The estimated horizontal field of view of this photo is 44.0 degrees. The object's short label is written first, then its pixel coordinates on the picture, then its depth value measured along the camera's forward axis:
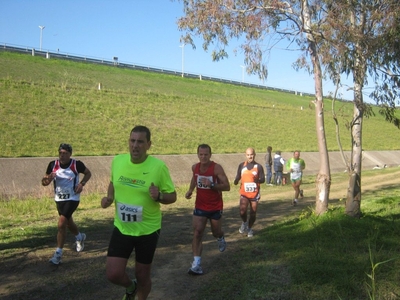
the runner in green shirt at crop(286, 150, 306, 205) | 15.76
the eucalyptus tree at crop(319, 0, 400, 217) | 10.30
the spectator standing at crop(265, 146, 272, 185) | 23.00
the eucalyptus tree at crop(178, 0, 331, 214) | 10.70
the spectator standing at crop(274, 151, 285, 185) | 22.55
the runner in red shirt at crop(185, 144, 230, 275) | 7.40
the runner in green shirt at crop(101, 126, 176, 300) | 5.00
